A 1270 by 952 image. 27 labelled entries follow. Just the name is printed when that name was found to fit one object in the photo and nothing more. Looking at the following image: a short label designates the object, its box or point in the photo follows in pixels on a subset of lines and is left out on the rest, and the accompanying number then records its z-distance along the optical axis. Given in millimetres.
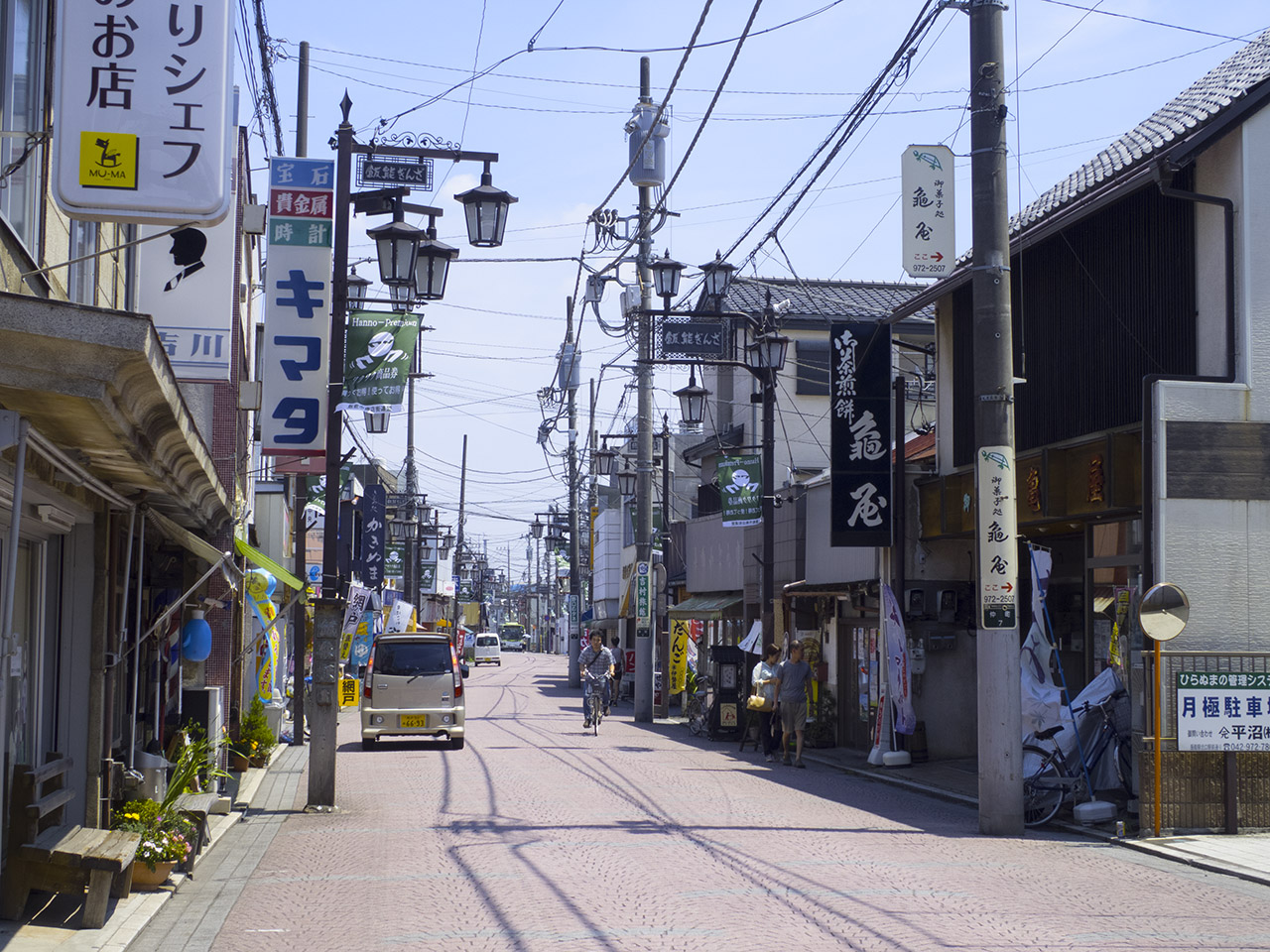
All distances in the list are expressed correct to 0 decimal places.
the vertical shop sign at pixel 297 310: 15453
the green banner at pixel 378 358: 16078
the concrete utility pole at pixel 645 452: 29484
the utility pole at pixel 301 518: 22750
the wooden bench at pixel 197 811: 11414
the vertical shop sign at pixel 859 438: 20016
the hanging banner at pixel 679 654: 33500
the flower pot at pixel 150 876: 10070
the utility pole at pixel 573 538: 38562
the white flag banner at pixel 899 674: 19891
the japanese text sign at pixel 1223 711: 13031
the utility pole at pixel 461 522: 70144
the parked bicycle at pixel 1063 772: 14039
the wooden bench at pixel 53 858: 8625
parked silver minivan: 23016
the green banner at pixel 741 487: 25812
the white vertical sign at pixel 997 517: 13906
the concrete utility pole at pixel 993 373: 13703
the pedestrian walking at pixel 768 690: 22109
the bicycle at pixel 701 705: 26297
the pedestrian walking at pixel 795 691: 20984
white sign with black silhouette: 13883
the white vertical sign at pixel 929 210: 15234
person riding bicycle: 26234
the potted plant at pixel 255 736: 19094
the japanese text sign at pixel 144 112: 7168
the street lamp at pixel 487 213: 15711
